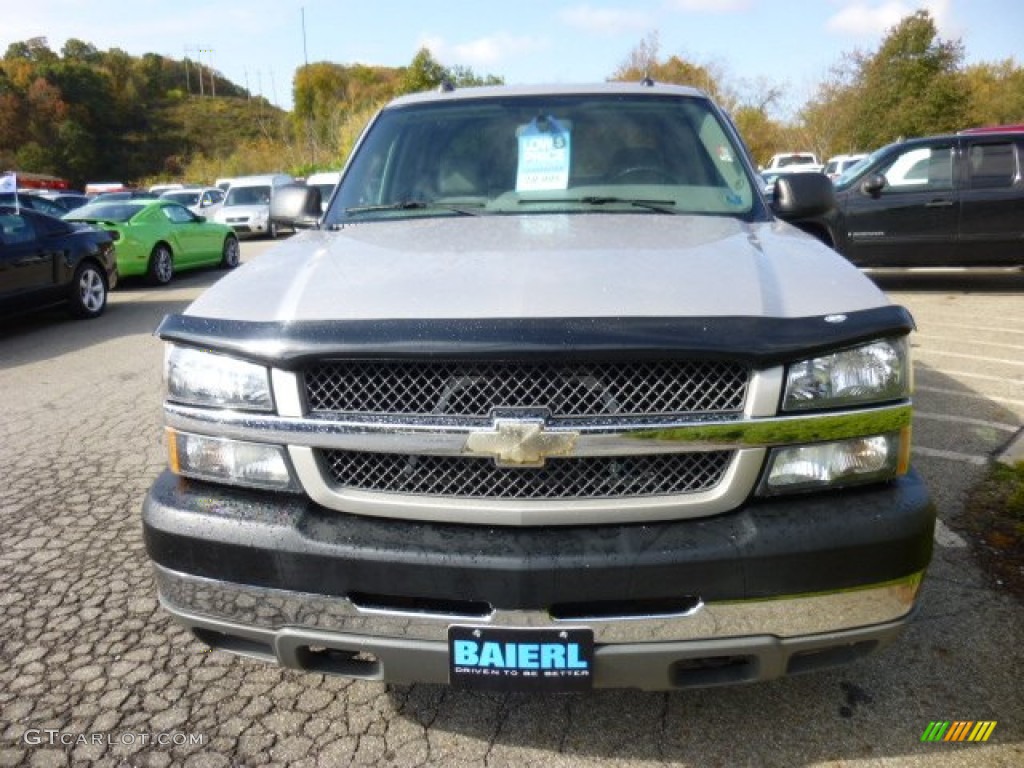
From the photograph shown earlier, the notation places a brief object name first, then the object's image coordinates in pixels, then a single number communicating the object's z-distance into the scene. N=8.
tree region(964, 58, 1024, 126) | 40.43
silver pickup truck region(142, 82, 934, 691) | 1.99
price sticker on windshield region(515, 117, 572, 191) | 3.48
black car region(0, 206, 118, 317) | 9.14
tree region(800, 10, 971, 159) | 34.72
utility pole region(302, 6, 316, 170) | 46.45
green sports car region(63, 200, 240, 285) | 13.27
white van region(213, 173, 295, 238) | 22.94
